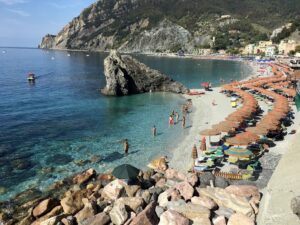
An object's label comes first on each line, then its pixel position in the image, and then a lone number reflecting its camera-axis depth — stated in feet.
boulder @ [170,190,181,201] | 43.30
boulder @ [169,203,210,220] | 38.13
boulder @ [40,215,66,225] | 39.18
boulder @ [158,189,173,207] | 43.00
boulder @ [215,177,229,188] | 48.20
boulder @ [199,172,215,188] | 48.84
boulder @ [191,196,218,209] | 40.80
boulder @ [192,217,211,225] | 37.13
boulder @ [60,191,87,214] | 44.01
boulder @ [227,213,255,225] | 35.98
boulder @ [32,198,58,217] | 43.78
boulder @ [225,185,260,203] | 44.02
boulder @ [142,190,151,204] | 44.02
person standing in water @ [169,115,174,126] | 93.68
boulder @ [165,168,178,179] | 54.37
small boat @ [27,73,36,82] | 204.77
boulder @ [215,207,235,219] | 39.48
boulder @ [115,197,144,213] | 41.15
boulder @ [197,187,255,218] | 39.66
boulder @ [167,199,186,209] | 40.90
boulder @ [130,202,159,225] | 37.00
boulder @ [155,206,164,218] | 39.90
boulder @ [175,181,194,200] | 44.10
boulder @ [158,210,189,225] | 36.58
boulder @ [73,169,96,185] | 55.64
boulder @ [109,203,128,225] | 38.53
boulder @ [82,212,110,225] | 38.47
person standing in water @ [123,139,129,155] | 70.89
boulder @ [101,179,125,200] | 46.62
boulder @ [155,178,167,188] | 50.87
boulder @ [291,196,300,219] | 33.89
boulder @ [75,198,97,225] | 40.59
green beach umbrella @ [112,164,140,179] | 49.83
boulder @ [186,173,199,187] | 48.08
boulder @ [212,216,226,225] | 37.19
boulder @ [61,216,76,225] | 39.92
